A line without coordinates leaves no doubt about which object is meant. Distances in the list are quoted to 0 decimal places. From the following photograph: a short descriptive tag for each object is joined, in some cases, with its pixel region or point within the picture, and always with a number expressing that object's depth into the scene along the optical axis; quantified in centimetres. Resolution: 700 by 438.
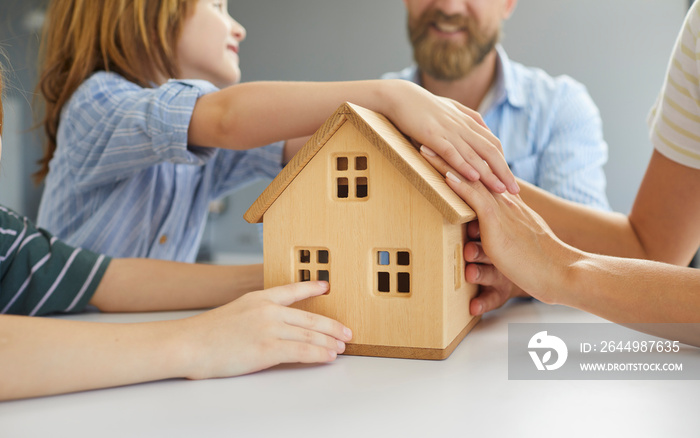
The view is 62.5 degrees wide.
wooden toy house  64
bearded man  160
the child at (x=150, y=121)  86
